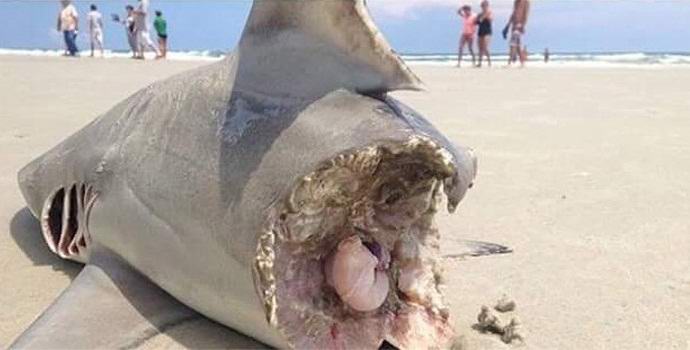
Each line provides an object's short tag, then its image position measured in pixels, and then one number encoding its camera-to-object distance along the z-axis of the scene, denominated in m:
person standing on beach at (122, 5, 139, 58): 20.54
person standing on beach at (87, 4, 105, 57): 20.48
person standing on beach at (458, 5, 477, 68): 17.94
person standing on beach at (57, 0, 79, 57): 18.52
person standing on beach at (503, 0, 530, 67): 16.16
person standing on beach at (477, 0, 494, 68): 17.19
